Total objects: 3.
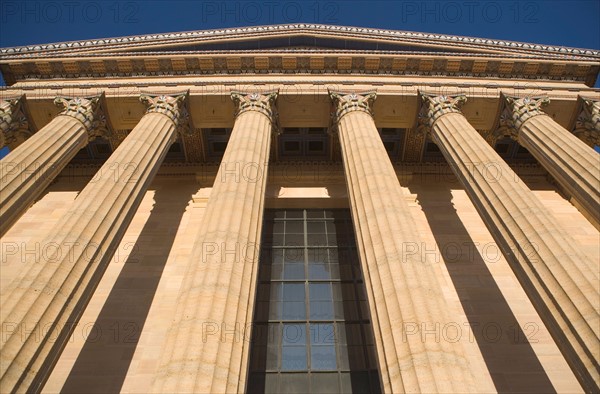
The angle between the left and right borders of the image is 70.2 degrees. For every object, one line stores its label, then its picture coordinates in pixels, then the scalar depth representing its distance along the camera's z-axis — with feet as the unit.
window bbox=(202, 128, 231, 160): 82.02
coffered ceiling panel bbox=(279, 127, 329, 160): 82.38
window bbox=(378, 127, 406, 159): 82.24
